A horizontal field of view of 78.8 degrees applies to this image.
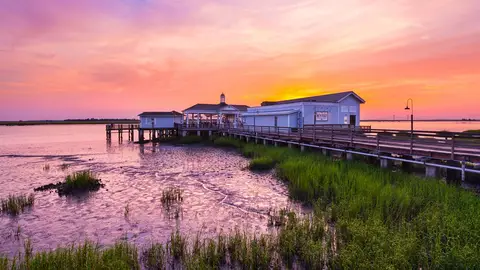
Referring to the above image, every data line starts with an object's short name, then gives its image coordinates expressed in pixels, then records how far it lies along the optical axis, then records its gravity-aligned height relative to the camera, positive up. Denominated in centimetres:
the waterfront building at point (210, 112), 5438 +219
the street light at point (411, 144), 1531 -117
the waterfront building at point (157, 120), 5475 +84
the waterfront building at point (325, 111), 3472 +143
